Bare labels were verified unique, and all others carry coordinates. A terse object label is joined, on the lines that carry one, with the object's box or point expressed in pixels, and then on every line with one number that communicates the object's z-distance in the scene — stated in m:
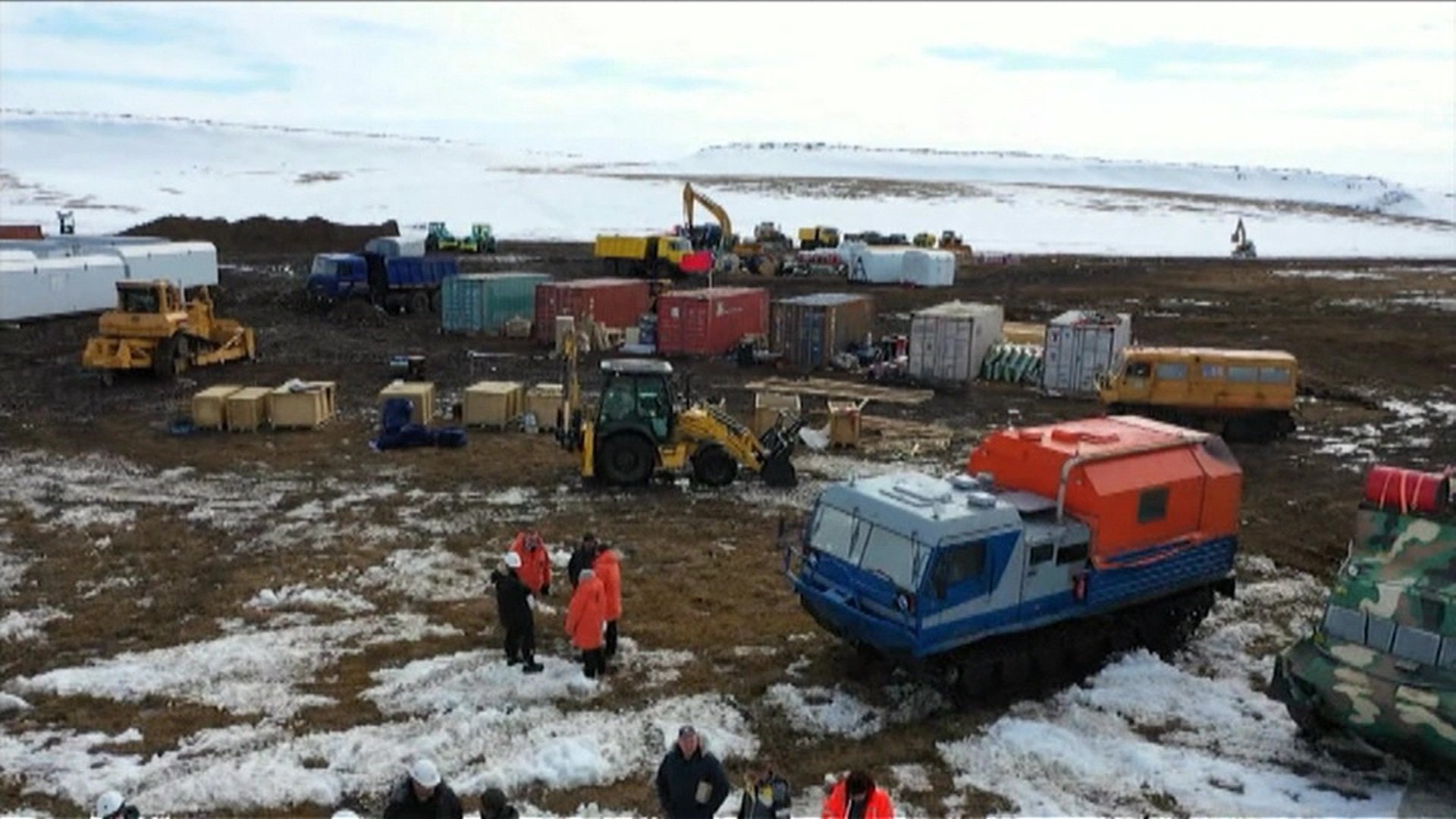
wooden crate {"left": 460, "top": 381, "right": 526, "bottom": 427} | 23.72
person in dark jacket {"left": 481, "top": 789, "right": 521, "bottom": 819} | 7.45
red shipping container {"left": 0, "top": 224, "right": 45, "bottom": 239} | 52.62
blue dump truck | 39.25
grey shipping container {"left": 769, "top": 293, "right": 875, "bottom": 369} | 31.00
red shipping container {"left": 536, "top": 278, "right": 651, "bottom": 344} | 34.25
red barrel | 10.54
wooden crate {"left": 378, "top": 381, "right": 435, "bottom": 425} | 23.00
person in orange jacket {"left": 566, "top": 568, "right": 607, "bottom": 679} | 11.55
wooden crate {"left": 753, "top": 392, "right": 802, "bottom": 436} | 22.33
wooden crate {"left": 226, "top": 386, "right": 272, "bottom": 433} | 22.92
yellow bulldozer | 27.20
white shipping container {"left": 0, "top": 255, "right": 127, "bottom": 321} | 35.31
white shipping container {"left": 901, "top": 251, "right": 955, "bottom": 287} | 49.81
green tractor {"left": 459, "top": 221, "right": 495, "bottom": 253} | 59.72
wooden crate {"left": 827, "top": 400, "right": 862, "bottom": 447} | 22.47
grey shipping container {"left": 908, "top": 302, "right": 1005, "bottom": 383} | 28.58
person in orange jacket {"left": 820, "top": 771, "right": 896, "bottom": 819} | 7.42
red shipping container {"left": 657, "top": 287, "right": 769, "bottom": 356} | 32.19
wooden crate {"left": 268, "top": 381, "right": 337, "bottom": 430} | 23.09
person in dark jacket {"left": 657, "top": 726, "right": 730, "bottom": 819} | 8.11
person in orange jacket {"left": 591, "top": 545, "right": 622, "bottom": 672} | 11.98
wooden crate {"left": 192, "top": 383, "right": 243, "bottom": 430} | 22.89
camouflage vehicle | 9.64
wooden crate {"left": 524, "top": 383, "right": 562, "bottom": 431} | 23.69
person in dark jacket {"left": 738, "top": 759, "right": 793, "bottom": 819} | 7.64
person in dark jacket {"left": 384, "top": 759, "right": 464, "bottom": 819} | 7.68
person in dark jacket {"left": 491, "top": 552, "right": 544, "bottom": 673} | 11.81
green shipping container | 36.06
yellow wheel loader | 18.72
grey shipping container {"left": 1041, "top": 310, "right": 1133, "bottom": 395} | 27.86
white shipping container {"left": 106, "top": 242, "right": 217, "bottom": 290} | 39.97
